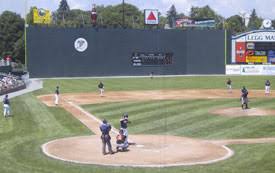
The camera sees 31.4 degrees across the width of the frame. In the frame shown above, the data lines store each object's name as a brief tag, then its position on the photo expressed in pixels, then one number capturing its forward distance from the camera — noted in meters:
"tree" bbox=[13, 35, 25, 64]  96.34
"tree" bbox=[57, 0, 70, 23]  134.31
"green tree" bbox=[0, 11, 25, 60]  98.50
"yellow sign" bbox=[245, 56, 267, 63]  75.38
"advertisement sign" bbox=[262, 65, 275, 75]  76.81
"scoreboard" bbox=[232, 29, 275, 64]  74.88
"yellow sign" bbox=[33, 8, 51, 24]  73.21
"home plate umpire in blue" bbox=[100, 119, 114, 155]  18.92
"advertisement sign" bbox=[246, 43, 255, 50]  74.94
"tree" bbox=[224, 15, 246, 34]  140.00
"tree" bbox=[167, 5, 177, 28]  131.30
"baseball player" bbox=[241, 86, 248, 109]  32.71
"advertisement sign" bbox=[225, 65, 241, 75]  78.62
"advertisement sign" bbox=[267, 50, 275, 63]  75.12
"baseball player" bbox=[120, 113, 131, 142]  20.12
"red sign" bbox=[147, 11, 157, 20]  78.23
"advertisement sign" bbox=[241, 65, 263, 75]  77.12
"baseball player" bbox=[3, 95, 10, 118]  29.91
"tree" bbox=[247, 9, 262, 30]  149.93
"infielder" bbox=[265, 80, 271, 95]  46.03
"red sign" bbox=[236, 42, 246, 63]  75.94
